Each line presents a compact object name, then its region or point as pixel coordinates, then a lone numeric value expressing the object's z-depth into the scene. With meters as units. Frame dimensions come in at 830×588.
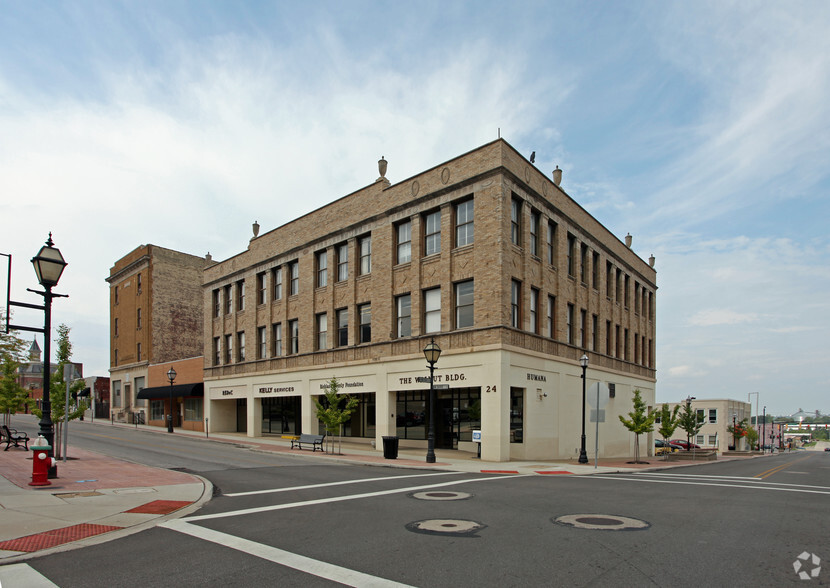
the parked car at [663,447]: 48.81
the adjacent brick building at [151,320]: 56.78
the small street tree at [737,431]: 60.40
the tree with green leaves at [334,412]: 24.67
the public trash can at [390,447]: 22.53
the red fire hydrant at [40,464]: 12.91
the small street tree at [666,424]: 35.41
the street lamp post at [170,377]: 41.47
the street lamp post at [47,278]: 12.98
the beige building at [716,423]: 82.94
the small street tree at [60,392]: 24.06
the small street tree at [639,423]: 27.69
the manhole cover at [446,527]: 8.41
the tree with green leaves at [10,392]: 28.67
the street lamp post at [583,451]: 22.94
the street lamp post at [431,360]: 21.18
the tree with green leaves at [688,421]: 46.31
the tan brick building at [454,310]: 23.97
